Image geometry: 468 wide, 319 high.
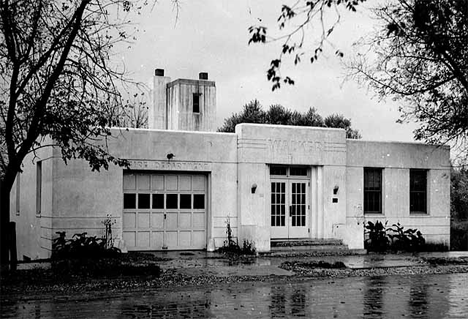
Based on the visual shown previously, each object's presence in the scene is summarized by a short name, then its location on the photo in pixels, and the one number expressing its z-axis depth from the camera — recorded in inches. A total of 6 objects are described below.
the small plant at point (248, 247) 948.8
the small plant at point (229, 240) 984.9
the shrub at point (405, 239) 1048.8
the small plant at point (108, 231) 917.2
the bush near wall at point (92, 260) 686.5
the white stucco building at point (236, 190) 925.8
